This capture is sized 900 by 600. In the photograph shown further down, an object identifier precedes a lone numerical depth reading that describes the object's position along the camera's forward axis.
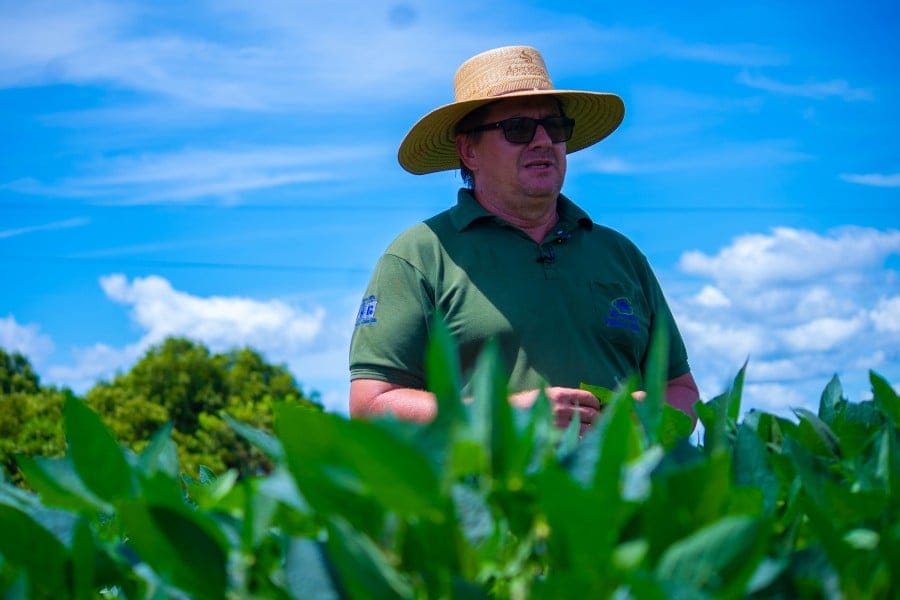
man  4.10
